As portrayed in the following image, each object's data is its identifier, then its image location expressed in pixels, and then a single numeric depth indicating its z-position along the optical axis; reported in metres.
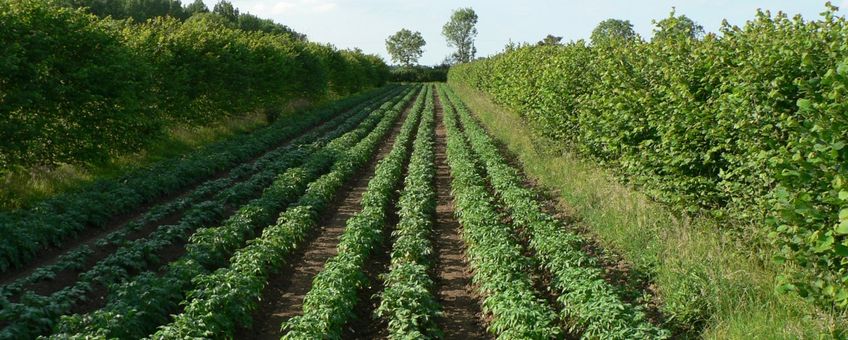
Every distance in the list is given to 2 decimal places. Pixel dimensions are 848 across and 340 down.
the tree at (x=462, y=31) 141.00
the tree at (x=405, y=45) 151.38
